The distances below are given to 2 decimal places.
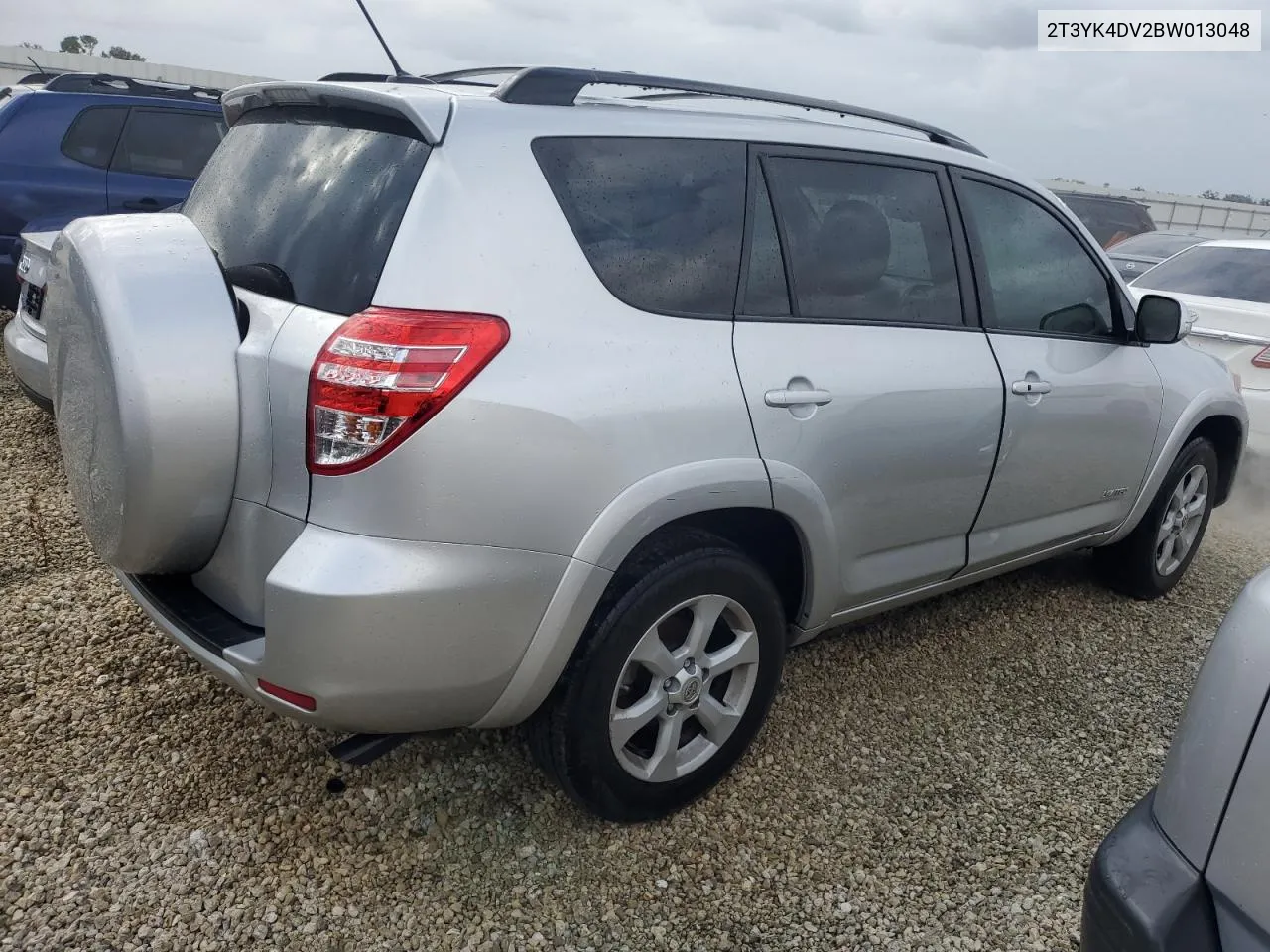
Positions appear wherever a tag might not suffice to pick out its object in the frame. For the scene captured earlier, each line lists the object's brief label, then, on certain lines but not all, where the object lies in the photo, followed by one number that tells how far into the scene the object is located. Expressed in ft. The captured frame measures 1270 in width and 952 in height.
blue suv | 19.57
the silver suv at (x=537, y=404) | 6.40
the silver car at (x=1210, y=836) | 4.58
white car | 18.37
